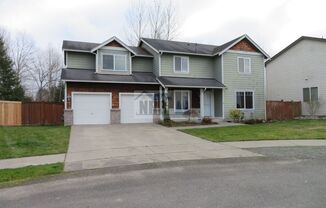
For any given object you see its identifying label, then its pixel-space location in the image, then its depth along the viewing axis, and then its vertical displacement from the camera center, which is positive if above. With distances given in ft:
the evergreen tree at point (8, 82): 116.88 +10.18
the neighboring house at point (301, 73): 88.33 +10.01
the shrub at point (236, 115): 80.89 -1.83
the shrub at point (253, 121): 77.28 -3.26
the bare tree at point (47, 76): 165.07 +17.34
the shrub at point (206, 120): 76.35 -2.98
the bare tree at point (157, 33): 130.60 +30.30
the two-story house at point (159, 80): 74.18 +6.80
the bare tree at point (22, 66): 156.76 +21.16
